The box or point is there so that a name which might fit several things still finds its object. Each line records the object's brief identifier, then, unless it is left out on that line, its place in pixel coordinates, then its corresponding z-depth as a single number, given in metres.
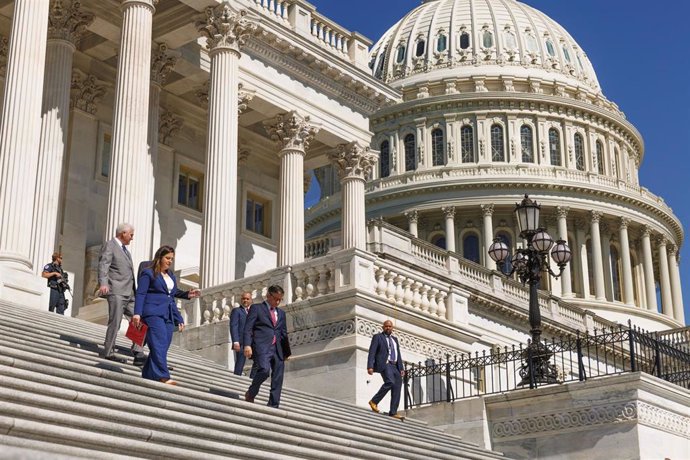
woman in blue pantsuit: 13.48
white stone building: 23.05
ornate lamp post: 19.81
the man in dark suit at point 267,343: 14.46
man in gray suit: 14.01
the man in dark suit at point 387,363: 18.42
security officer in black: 21.75
